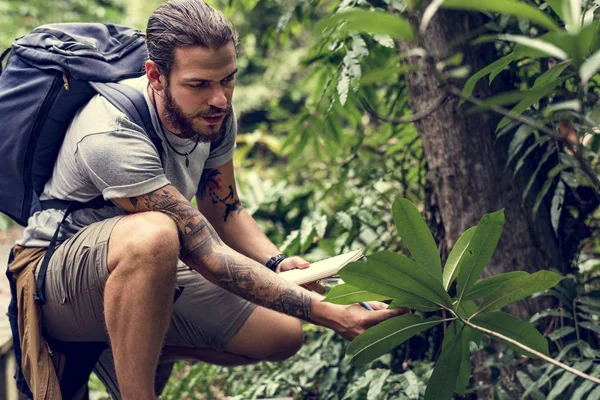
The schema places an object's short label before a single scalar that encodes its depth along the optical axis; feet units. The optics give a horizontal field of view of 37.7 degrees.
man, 7.25
